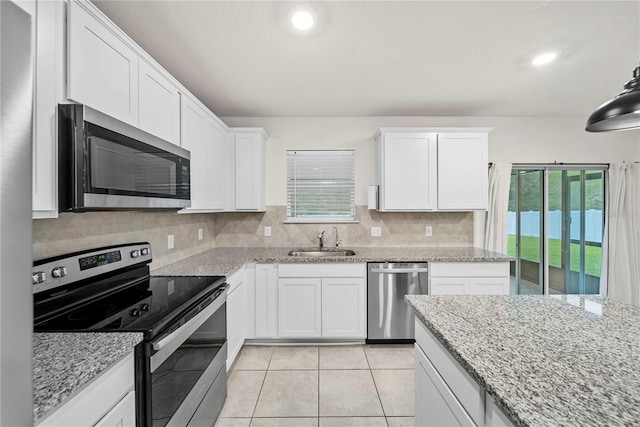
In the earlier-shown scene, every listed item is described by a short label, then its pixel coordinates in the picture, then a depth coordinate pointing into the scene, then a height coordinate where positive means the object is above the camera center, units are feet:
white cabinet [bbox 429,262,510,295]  9.51 -2.06
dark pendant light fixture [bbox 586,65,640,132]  3.50 +1.31
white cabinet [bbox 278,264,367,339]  9.57 -2.74
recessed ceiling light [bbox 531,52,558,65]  6.95 +3.85
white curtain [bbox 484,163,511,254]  11.43 +0.33
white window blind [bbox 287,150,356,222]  11.83 +1.18
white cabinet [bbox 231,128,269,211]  10.66 +1.62
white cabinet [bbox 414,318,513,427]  2.79 -2.07
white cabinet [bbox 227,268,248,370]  7.77 -2.93
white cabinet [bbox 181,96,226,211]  7.45 +1.73
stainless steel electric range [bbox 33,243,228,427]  3.76 -1.48
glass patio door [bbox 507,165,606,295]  11.76 -0.47
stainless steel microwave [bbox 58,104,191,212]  3.66 +0.74
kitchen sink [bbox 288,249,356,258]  10.98 -1.49
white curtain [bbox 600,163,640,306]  11.30 -0.79
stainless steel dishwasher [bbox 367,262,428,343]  9.50 -2.72
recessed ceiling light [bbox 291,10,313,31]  5.47 +3.77
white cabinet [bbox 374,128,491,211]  10.50 +1.65
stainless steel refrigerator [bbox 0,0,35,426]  1.47 -0.02
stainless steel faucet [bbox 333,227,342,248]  11.59 -0.80
